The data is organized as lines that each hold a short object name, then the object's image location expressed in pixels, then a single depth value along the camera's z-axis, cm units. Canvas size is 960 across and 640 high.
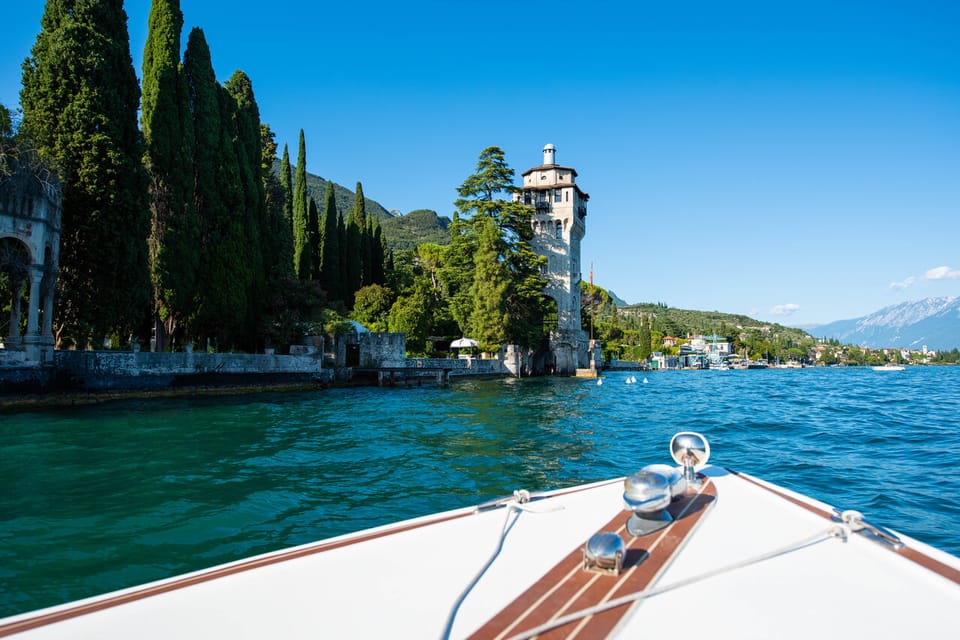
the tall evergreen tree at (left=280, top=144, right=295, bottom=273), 3793
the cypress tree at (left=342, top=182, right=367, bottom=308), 4331
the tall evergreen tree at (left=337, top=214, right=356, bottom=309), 4259
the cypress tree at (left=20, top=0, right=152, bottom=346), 1766
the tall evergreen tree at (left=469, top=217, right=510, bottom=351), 3816
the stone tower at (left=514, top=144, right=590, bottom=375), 4706
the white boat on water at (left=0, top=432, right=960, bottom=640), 198
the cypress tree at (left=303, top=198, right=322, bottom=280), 3938
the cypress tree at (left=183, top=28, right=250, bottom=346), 2333
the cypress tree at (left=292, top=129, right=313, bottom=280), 3641
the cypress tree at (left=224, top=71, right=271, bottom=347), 2597
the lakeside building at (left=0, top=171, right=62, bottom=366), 1561
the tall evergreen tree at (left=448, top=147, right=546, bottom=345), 3978
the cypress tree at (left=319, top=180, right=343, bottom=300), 4041
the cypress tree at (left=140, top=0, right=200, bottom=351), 2105
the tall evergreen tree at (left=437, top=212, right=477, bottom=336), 4181
